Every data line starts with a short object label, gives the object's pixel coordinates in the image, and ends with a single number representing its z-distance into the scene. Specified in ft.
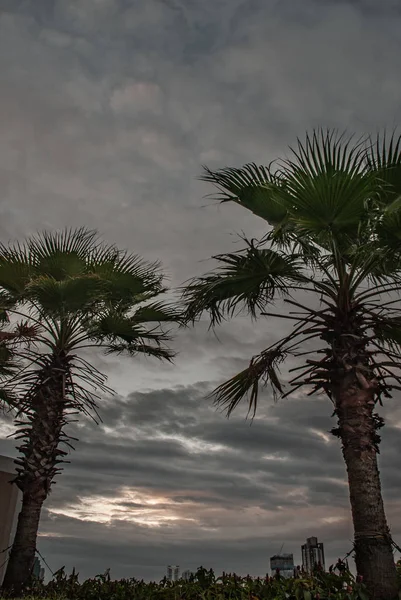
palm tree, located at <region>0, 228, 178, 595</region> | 29.43
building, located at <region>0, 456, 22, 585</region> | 42.34
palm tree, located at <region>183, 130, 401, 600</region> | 19.88
